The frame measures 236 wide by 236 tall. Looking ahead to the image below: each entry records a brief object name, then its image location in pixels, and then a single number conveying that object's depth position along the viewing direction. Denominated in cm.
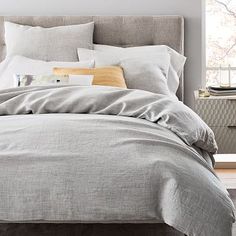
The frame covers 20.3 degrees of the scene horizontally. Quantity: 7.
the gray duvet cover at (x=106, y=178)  248
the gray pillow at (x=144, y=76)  434
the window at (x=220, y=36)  516
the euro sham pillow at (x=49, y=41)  470
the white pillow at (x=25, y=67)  432
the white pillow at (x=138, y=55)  454
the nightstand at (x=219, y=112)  470
